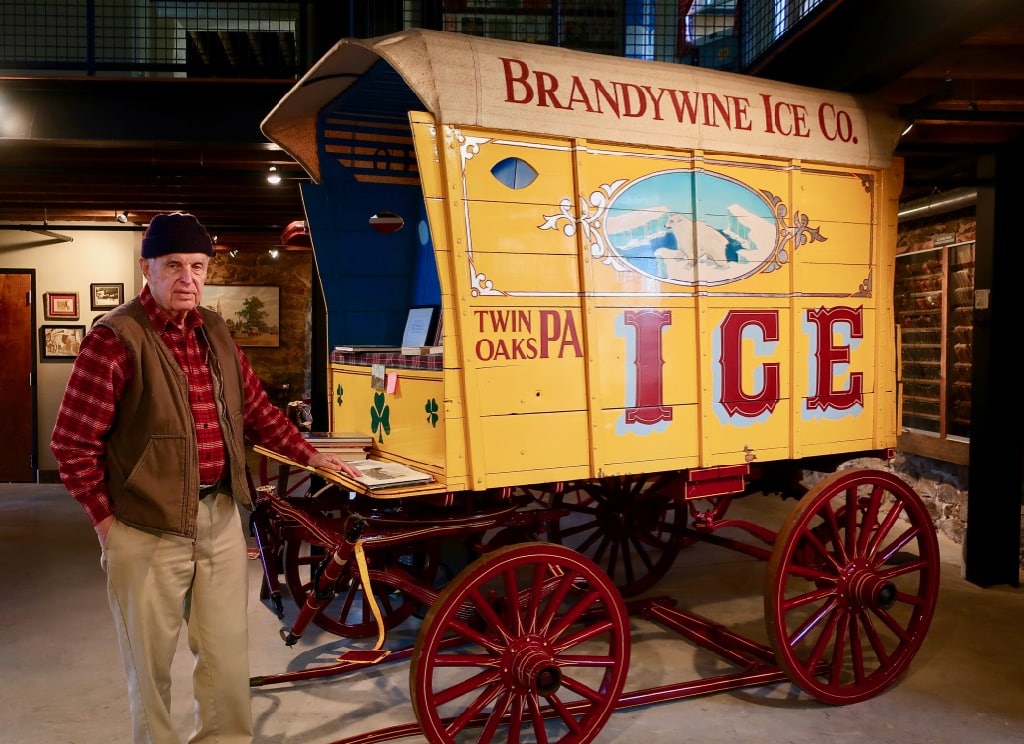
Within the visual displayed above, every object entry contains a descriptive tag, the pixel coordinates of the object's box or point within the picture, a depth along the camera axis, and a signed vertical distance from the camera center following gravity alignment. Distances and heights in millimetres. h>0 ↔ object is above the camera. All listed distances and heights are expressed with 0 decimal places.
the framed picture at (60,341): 9484 +46
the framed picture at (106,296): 9492 +562
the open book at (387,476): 2869 -483
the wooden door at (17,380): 9492 -405
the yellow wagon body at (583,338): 2945 +10
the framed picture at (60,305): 9469 +459
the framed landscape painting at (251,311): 13156 +521
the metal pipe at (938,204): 6291 +1079
